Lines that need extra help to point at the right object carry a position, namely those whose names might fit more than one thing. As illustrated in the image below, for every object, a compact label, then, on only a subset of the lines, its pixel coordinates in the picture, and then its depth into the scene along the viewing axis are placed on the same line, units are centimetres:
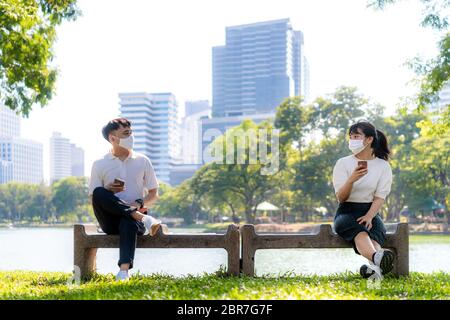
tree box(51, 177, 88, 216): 5362
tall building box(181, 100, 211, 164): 6380
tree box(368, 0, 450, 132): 803
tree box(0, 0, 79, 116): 707
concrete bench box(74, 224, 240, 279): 398
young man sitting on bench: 377
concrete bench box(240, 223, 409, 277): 401
